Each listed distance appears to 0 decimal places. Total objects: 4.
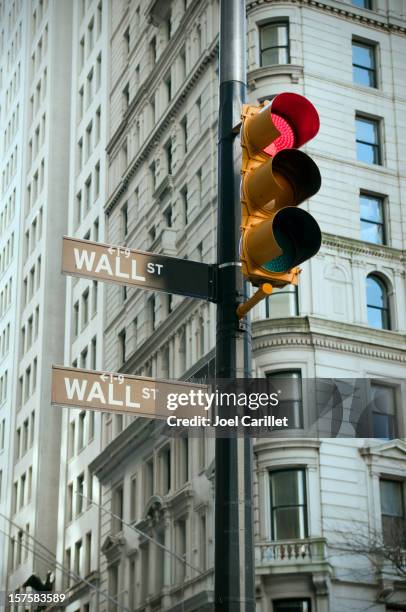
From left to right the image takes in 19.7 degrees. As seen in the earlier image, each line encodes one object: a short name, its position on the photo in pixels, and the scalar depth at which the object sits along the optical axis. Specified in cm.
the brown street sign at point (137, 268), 898
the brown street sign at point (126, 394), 862
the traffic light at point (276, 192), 778
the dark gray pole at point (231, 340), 804
